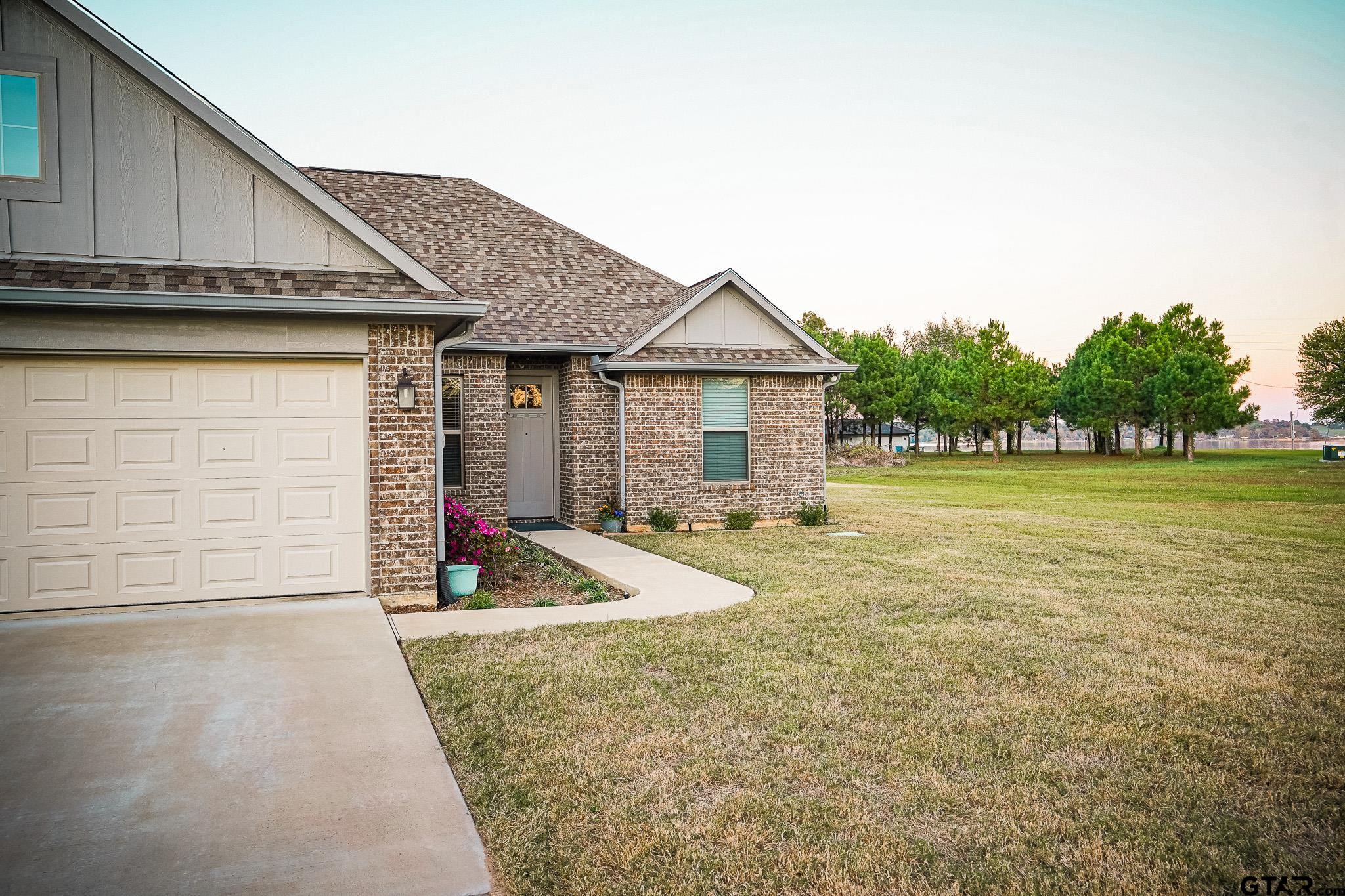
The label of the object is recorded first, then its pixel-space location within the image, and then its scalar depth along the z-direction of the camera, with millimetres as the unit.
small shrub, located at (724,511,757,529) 15859
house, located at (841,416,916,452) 64750
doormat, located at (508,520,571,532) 15656
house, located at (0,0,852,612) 7637
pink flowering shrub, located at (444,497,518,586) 9828
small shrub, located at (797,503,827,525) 16594
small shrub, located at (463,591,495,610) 9039
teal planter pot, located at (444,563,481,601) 9383
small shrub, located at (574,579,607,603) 9625
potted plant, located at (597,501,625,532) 15500
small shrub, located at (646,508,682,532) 15656
